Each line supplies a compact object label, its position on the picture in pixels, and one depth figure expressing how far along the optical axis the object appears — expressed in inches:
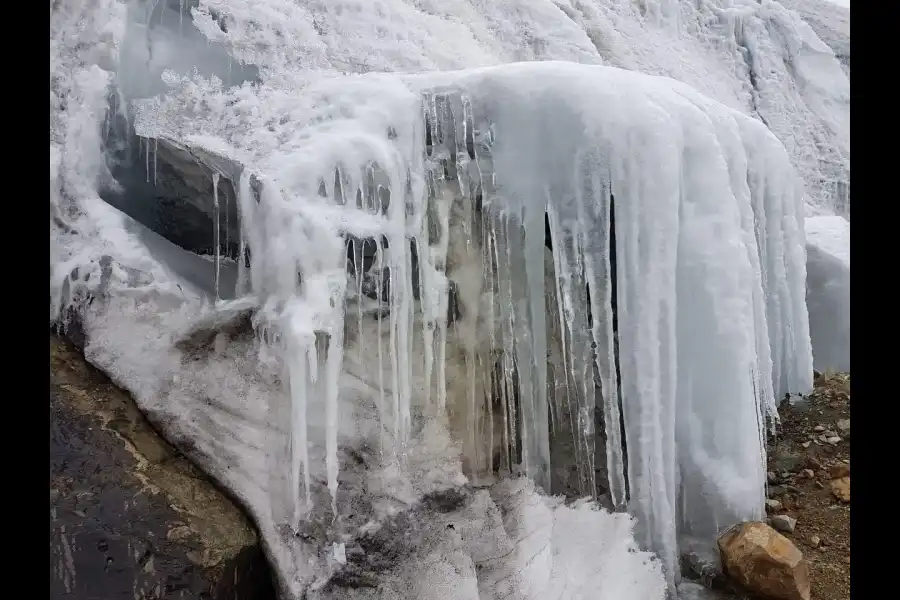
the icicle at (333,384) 69.4
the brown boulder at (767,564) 72.3
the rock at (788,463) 108.1
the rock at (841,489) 99.3
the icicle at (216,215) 72.5
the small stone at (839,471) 104.2
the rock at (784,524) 89.5
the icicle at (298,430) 67.3
